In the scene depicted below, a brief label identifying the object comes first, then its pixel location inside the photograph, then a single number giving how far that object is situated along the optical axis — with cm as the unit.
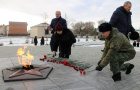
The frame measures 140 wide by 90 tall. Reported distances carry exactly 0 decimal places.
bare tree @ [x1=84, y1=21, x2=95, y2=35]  6627
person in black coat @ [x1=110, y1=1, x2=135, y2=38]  330
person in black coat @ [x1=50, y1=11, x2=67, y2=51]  439
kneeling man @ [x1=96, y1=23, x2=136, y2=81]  225
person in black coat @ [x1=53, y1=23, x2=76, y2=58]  370
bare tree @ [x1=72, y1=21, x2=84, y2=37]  6604
